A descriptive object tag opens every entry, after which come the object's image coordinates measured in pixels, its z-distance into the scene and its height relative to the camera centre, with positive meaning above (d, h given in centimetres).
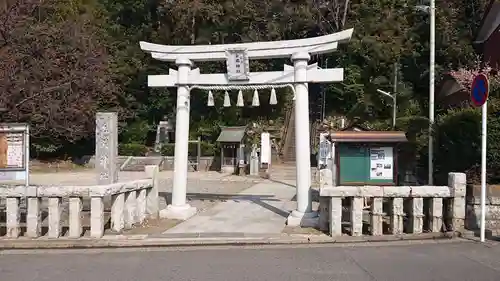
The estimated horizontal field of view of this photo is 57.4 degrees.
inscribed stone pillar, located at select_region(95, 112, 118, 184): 1114 -13
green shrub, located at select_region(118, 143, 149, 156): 3391 -52
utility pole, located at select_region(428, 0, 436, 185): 1852 +389
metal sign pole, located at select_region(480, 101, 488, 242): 797 -40
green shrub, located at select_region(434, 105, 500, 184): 952 +2
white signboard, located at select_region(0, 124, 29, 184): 1038 -24
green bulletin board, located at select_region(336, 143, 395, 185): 1045 -44
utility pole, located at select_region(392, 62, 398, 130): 2710 +372
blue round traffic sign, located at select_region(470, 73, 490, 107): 797 +102
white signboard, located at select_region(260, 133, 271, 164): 2681 -26
